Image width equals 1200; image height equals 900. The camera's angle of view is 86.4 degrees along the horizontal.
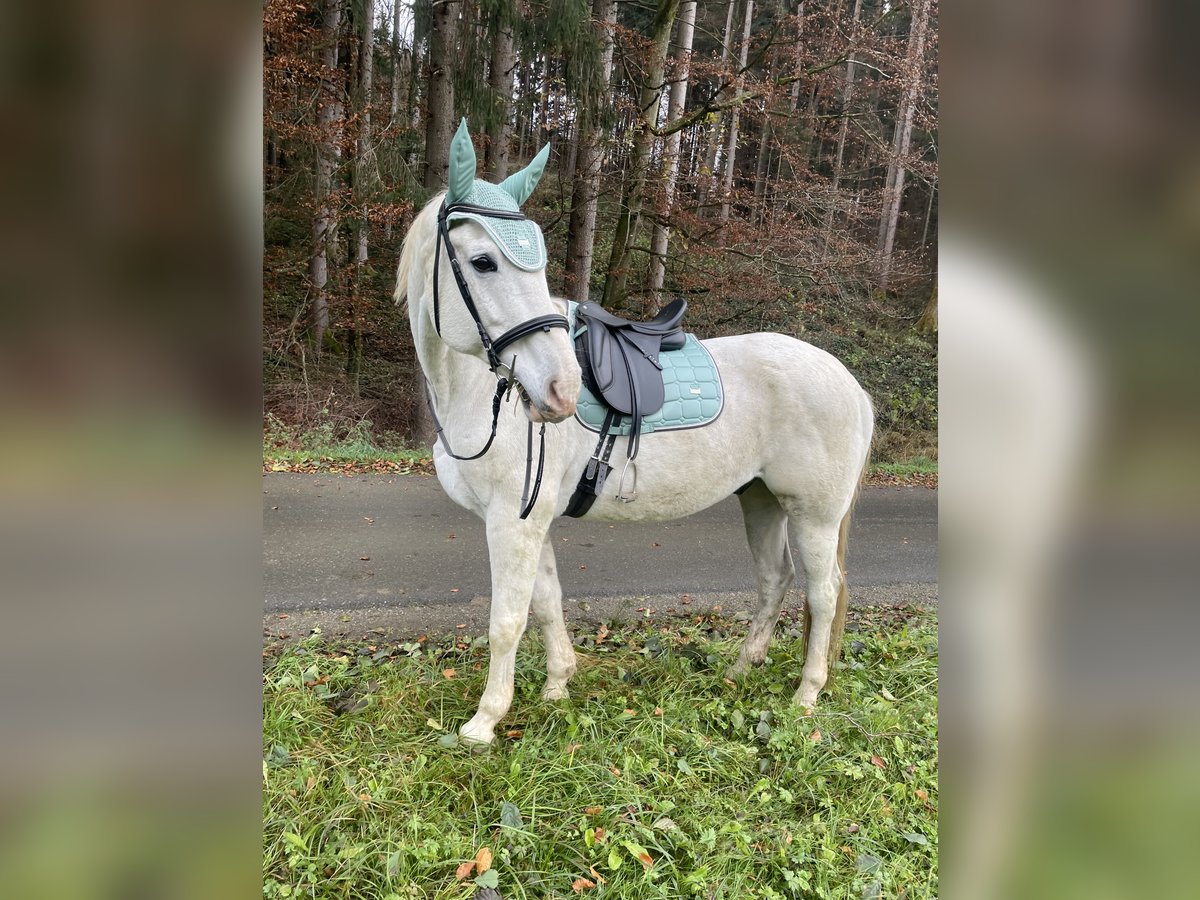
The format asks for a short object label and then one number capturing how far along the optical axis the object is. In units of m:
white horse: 2.07
